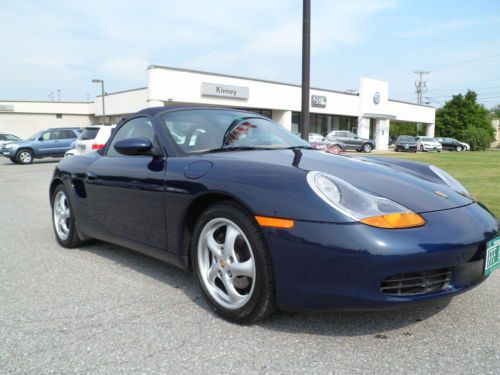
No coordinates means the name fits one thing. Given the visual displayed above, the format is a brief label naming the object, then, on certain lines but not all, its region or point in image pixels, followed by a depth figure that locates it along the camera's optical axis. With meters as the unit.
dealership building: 27.50
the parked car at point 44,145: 19.66
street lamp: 31.48
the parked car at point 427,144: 36.22
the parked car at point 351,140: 30.26
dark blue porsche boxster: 2.09
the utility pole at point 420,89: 74.06
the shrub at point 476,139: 44.03
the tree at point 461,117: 56.03
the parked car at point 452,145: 41.19
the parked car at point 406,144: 35.59
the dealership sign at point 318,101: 36.23
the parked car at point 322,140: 28.51
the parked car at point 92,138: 13.54
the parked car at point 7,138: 26.64
